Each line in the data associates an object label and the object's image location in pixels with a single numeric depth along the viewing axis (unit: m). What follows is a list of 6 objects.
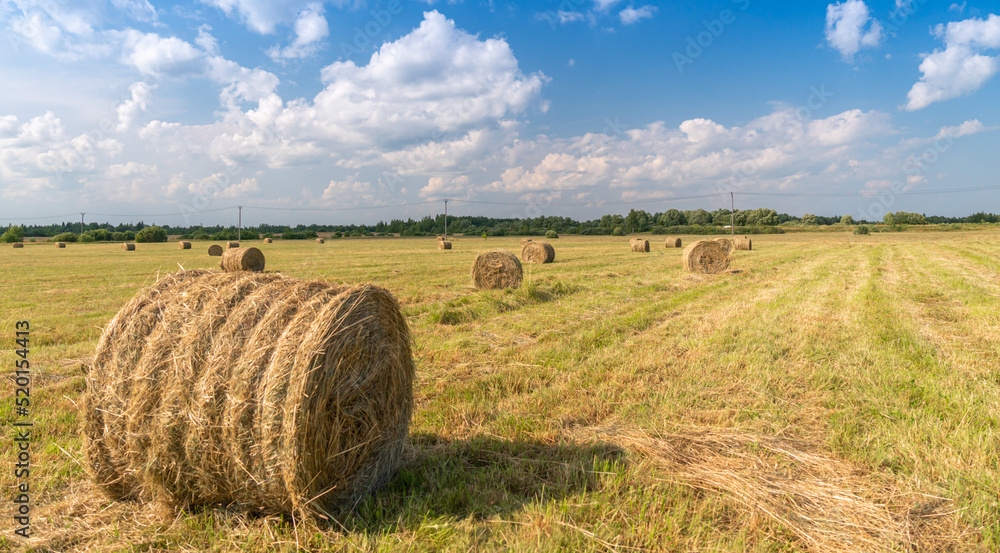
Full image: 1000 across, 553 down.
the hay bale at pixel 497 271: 15.81
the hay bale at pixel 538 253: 27.54
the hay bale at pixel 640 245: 36.31
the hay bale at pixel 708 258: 20.41
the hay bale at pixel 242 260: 24.92
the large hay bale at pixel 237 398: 3.24
